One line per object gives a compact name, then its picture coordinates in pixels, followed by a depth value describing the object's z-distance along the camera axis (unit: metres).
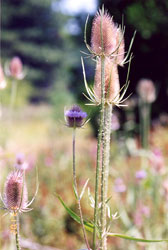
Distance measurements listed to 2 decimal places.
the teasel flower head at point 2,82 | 1.31
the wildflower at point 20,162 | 1.40
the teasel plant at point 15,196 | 0.79
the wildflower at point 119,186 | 3.04
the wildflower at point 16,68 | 2.38
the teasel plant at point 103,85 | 0.75
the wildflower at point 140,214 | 2.85
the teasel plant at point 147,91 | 3.32
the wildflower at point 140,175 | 2.48
